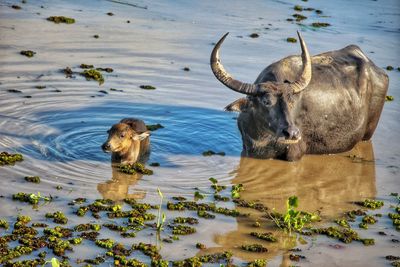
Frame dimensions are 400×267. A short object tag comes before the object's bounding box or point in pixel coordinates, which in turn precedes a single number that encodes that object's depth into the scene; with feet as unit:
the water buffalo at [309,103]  62.95
